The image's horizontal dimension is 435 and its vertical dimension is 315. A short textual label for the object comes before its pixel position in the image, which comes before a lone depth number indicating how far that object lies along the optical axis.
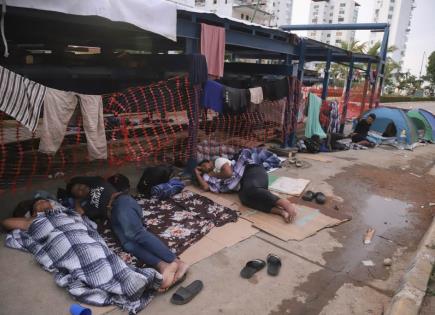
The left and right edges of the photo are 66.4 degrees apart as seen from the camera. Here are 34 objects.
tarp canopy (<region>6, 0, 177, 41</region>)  3.75
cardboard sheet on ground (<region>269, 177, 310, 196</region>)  5.82
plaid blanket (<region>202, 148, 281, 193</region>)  5.47
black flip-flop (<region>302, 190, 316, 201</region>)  5.53
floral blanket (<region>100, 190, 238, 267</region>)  3.84
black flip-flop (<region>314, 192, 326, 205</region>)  5.42
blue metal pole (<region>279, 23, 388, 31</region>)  13.34
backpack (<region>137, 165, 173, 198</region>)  5.31
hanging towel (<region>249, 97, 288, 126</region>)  9.24
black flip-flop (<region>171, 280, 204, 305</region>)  2.94
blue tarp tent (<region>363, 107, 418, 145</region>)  10.82
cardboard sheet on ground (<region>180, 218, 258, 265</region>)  3.69
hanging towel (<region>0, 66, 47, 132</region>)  3.60
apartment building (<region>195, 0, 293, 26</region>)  41.41
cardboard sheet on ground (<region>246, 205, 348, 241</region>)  4.28
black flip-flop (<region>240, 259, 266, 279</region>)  3.36
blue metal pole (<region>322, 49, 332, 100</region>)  10.58
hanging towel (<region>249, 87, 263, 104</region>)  6.96
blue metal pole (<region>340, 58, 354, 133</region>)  12.09
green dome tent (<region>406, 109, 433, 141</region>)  12.12
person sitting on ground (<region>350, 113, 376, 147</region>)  10.95
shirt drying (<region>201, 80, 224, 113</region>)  5.96
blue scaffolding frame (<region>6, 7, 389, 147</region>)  5.51
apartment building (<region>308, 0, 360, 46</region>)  82.18
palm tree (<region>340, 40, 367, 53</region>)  29.88
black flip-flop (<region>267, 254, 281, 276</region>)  3.44
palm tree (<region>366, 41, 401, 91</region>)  29.84
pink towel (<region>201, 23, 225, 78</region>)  5.72
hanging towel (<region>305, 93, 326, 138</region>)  9.33
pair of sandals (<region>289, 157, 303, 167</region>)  7.59
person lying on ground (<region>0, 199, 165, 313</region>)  2.88
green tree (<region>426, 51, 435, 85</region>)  48.25
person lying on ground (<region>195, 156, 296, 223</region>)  4.72
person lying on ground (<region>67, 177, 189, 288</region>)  3.28
